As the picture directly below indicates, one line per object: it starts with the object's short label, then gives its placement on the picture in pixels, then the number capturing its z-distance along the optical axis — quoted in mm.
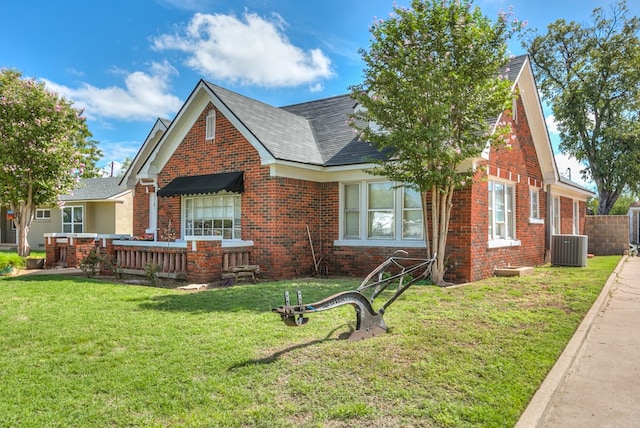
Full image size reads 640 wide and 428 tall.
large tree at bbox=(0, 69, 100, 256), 16328
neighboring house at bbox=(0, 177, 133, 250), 26234
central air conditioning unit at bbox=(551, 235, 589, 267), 15459
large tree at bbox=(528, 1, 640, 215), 28812
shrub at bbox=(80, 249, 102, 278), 12344
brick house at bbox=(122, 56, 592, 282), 12164
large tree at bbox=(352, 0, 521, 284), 9891
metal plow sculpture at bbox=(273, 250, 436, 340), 4906
